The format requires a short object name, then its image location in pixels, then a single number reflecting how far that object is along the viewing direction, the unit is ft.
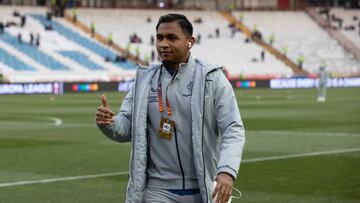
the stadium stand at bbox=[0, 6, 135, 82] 215.51
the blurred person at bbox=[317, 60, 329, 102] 148.56
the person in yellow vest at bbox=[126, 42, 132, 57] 246.06
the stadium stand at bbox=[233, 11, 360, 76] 278.46
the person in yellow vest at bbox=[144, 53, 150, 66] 238.68
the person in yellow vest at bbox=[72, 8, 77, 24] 256.13
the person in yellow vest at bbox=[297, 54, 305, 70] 266.57
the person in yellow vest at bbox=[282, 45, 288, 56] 271.88
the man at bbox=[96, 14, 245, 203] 22.33
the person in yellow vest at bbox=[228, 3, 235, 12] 297.16
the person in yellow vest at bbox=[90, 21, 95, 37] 250.37
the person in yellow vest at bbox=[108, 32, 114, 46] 246.80
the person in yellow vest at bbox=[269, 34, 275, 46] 277.07
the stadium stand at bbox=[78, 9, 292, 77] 257.55
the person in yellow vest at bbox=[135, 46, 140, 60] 242.37
